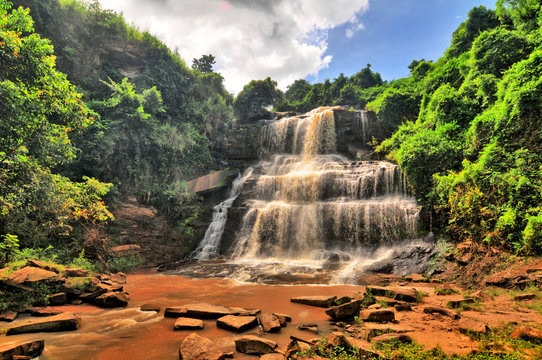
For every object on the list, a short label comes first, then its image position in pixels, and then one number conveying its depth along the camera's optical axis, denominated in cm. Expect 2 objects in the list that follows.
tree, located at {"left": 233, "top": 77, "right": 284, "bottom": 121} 2782
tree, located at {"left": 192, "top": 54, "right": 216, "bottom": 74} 3256
